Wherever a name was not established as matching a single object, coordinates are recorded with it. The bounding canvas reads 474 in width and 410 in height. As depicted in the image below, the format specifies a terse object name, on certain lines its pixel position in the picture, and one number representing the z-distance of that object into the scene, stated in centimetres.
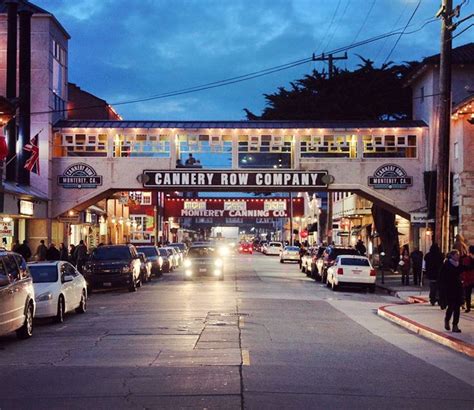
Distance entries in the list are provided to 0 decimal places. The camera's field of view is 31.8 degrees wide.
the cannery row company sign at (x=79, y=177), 4281
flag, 3653
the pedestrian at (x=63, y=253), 3991
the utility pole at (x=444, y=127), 2536
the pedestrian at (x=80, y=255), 3677
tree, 5656
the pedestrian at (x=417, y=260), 3434
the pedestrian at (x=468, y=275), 2138
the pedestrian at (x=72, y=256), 3981
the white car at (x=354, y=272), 3278
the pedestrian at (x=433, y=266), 2473
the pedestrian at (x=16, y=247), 3450
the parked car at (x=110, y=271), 3139
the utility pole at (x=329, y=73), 5784
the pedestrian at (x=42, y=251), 3619
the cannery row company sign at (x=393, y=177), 4272
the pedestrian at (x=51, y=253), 3603
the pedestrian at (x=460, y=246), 2168
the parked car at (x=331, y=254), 3681
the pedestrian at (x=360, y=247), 4553
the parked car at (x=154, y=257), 4234
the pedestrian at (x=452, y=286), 1755
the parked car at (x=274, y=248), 8895
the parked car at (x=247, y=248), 10462
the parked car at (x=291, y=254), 6544
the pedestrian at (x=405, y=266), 3512
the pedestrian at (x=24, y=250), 3409
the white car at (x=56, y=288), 1955
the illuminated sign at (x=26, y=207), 3708
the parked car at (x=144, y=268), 3625
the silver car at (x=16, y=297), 1530
